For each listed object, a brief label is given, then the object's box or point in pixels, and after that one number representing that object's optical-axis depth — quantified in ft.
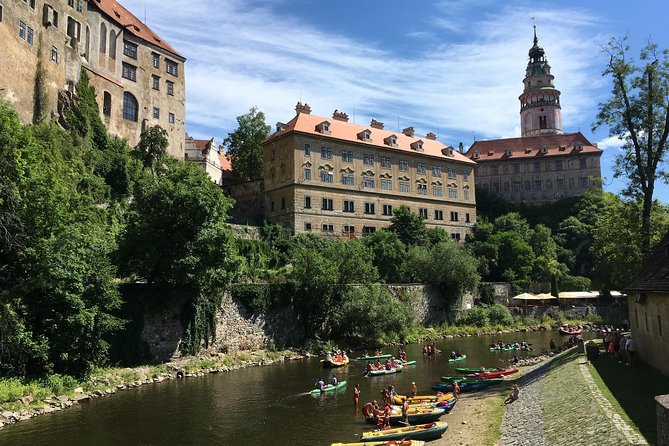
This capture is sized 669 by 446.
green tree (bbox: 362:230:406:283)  186.50
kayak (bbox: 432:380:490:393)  93.04
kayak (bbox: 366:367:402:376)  107.76
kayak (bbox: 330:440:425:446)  60.08
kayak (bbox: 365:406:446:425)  71.67
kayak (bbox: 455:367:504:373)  106.22
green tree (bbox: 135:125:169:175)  177.31
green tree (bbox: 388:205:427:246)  212.64
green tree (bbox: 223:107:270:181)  235.40
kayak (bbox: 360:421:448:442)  63.67
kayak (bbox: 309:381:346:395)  91.40
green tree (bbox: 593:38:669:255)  90.79
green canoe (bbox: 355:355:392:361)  124.88
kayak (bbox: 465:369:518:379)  101.81
